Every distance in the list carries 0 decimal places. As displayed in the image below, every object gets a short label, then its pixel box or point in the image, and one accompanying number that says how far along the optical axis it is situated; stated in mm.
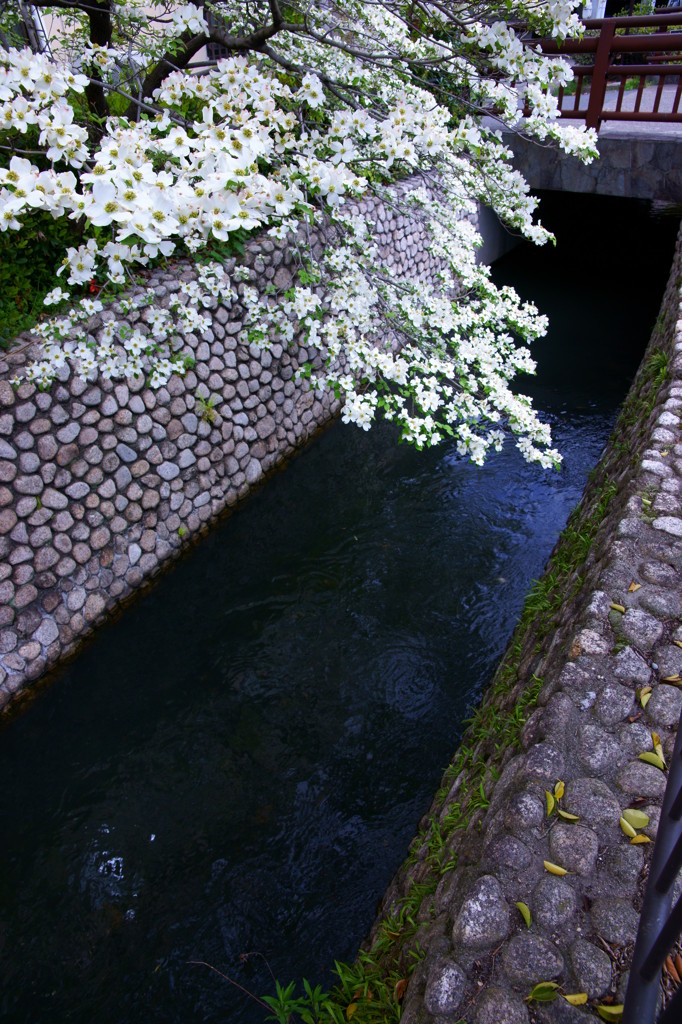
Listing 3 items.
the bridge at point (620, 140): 8352
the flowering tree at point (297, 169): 2541
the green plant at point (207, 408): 5570
